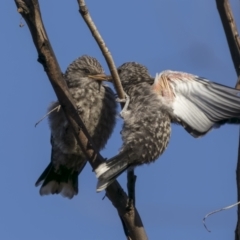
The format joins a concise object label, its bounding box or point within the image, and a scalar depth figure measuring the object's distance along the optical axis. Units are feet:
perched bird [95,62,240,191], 26.68
